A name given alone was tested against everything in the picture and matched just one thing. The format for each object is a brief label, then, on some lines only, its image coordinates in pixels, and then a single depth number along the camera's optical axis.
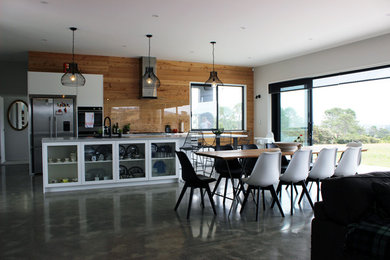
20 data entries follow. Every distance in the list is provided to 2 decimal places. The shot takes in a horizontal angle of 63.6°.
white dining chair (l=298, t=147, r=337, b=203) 4.29
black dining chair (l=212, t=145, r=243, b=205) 4.69
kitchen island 5.43
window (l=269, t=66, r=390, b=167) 6.40
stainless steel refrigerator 7.11
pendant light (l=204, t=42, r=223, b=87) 6.27
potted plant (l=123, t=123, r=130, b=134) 7.77
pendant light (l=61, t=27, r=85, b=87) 5.50
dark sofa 1.91
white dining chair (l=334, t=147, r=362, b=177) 4.42
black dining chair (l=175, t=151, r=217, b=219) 3.95
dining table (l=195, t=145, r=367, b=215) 4.00
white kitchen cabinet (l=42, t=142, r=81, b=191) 5.33
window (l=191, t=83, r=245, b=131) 8.91
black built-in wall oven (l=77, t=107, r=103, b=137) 7.22
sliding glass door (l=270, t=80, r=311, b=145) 7.85
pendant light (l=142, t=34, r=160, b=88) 6.21
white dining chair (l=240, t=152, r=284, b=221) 3.78
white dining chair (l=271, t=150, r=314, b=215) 4.02
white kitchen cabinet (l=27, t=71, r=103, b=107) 6.96
